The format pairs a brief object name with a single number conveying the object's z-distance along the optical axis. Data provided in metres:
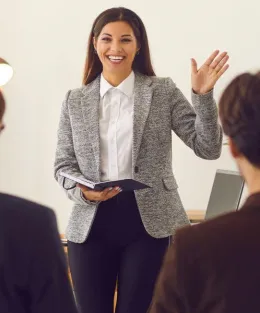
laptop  3.88
